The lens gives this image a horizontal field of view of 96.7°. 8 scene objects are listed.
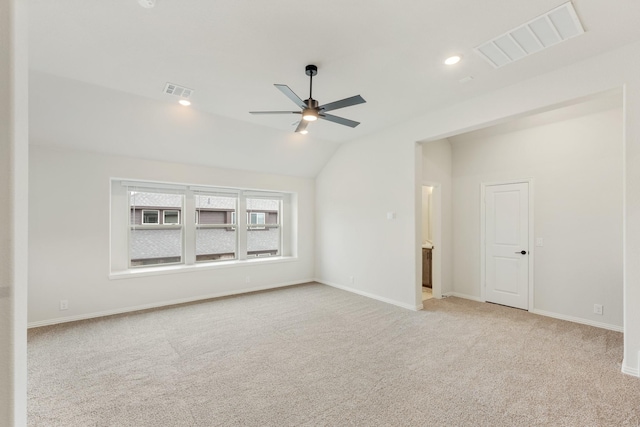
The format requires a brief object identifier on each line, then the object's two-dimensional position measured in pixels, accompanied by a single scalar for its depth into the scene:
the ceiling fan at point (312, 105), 2.67
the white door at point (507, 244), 4.64
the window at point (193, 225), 4.79
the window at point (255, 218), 6.23
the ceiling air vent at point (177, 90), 3.47
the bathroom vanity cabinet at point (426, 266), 6.04
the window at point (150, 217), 4.96
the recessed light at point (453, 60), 2.87
